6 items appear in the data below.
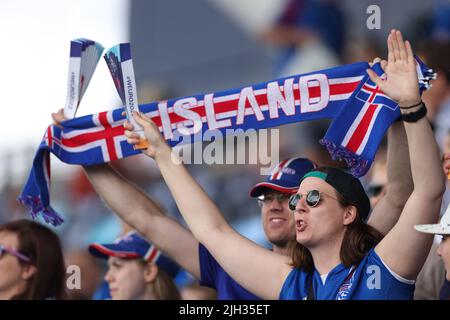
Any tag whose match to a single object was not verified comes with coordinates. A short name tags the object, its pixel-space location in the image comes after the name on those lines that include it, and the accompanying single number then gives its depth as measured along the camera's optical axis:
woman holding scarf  7.52
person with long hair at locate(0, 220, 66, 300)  10.58
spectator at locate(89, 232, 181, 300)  11.21
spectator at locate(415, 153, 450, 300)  7.42
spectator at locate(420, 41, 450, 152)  11.04
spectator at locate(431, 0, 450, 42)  13.84
